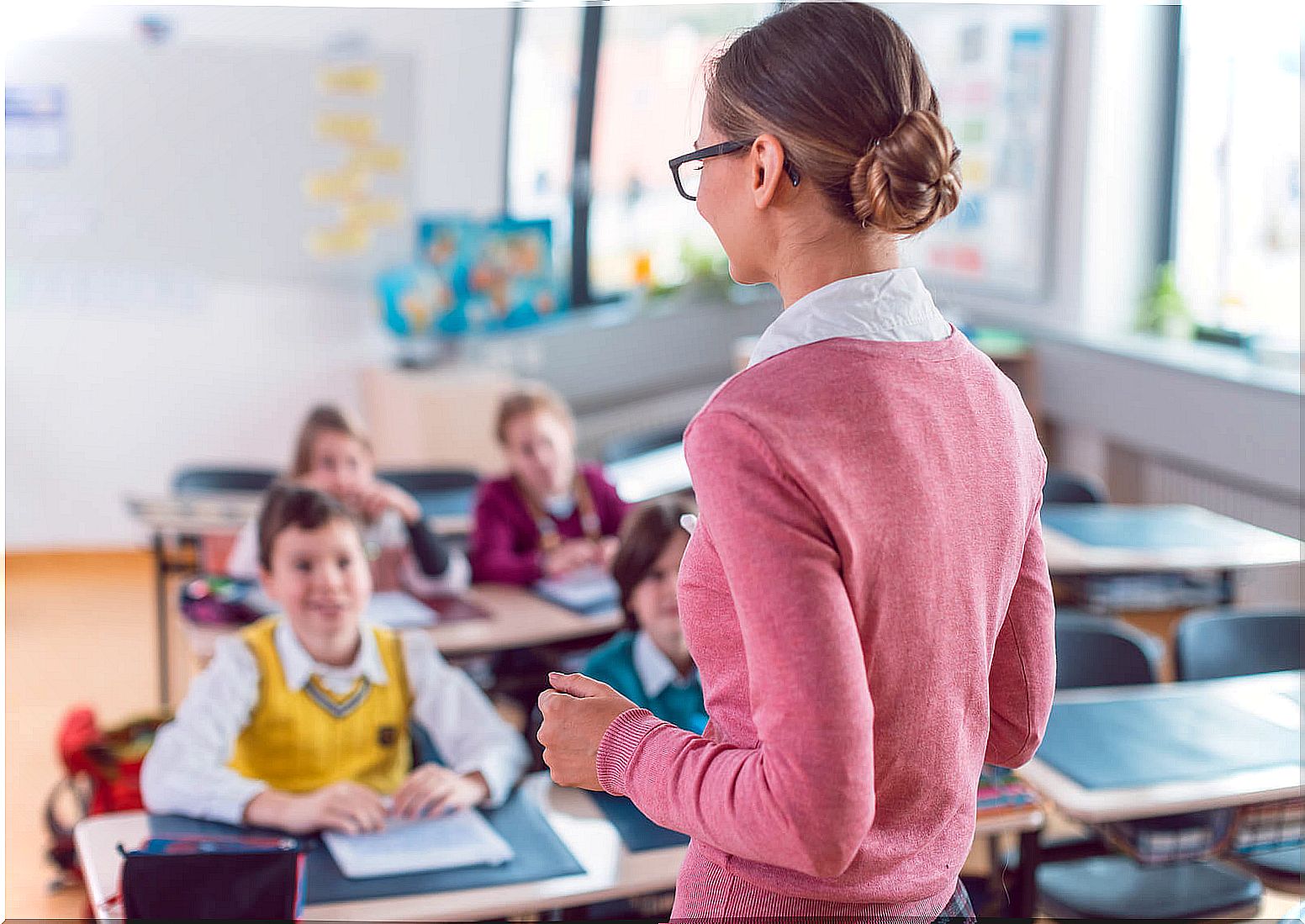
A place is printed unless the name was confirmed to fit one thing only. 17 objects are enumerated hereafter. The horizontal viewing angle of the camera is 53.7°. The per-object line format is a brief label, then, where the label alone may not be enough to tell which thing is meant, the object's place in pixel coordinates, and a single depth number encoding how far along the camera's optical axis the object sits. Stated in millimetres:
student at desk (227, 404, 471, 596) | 3127
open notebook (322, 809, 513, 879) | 1752
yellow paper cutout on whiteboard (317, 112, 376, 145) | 5758
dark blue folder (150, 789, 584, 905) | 1692
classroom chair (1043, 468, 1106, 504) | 3984
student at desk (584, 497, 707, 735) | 2232
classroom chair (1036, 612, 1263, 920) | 2328
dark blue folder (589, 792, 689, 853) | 1869
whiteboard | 5523
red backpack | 2580
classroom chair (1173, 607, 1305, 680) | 2701
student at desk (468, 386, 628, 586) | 3367
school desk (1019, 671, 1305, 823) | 1989
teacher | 792
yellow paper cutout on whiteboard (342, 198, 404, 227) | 5844
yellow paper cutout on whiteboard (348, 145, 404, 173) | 5801
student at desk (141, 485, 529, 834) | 1897
